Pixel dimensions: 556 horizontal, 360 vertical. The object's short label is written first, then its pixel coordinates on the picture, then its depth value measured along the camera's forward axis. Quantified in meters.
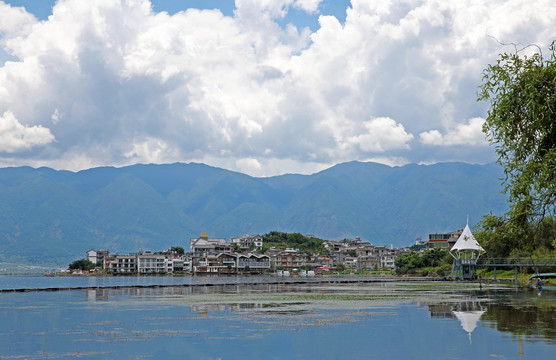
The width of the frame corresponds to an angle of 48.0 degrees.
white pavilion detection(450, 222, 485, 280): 101.19
